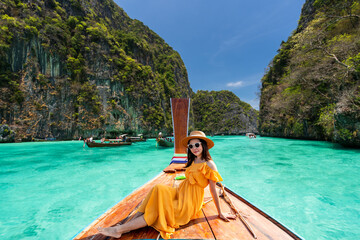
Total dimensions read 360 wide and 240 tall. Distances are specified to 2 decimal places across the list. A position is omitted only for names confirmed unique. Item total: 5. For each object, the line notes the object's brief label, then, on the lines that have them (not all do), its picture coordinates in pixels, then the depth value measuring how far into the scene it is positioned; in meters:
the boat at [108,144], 17.22
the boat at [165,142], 17.08
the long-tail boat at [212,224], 1.50
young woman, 1.51
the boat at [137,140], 25.97
